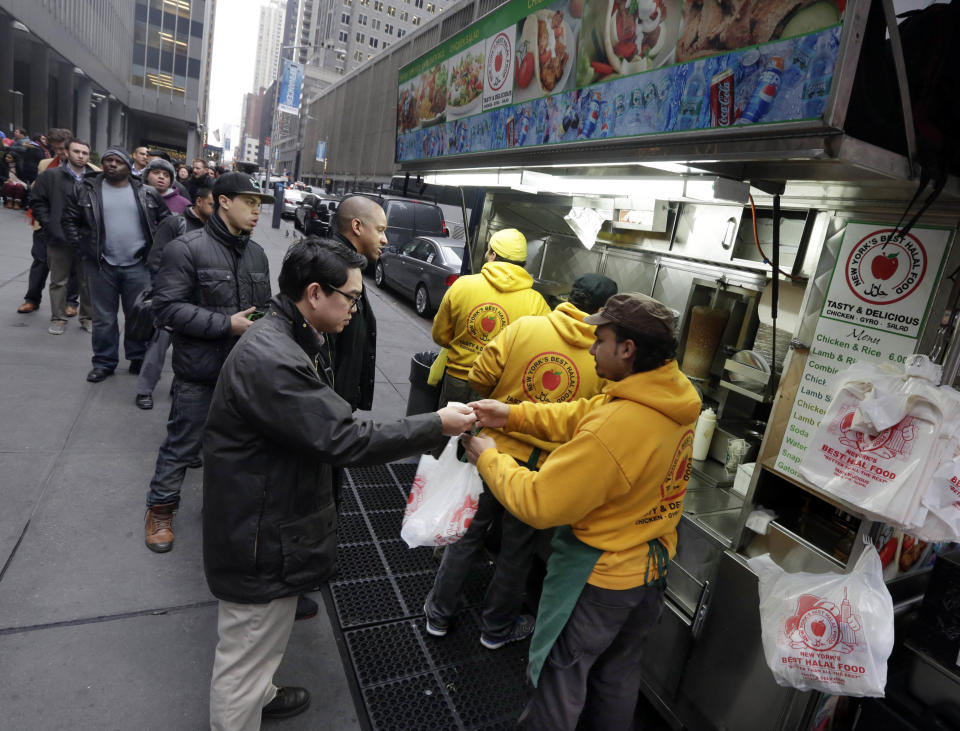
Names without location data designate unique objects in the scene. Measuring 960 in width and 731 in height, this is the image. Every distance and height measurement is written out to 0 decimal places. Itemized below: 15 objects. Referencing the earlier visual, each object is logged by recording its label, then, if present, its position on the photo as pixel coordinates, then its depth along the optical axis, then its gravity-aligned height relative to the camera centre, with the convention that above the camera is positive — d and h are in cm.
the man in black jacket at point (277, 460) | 184 -84
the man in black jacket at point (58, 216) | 614 -55
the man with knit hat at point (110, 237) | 527 -58
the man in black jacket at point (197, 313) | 333 -70
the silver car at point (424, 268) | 1112 -79
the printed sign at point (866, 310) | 208 -1
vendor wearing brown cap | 197 -88
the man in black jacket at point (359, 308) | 312 -48
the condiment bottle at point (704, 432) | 367 -97
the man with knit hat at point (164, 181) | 608 +1
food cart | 171 +36
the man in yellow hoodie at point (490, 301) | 378 -38
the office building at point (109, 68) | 2030 +523
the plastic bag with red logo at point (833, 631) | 193 -114
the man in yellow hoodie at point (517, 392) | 294 -75
